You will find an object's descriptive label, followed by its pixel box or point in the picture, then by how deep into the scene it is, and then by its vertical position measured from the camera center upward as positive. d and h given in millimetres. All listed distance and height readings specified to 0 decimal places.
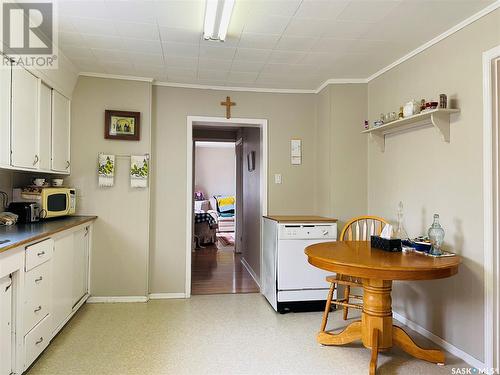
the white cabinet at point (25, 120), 2322 +516
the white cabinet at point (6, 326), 1718 -750
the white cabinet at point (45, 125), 2725 +550
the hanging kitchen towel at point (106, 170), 3363 +190
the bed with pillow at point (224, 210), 8672 -591
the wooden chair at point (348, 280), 2576 -739
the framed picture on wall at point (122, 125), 3414 +669
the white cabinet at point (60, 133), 2984 +535
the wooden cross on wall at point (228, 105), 3768 +972
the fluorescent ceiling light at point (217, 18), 2031 +1166
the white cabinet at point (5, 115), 2150 +491
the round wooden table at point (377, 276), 1880 -505
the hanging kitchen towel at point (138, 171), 3422 +184
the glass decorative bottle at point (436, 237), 2252 -338
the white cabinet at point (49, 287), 1987 -728
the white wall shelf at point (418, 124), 2393 +560
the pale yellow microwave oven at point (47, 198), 2777 -88
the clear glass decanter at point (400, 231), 2495 -328
